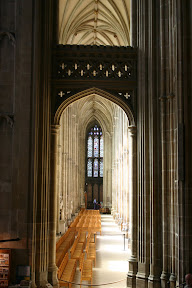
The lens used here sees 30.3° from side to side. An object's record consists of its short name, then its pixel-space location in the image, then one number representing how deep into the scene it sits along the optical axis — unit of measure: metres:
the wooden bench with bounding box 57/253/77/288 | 11.61
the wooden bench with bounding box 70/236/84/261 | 14.60
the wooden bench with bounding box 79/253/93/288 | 11.37
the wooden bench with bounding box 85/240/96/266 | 14.18
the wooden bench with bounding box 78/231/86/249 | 19.03
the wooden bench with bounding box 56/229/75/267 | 13.84
